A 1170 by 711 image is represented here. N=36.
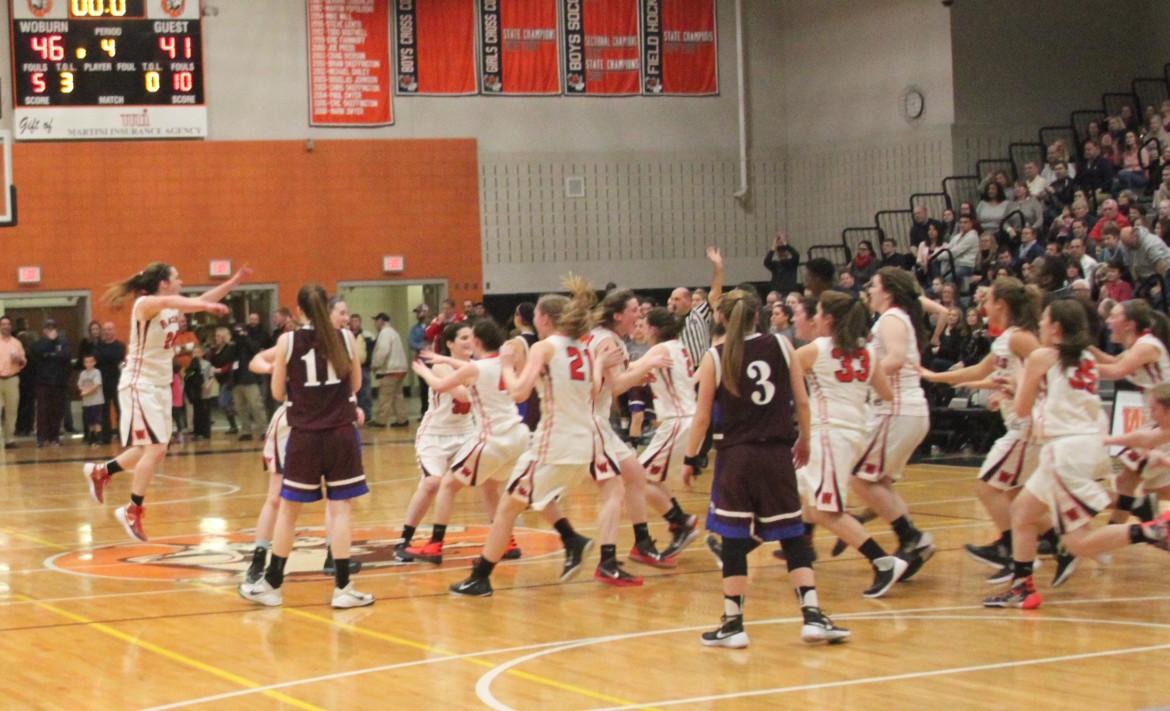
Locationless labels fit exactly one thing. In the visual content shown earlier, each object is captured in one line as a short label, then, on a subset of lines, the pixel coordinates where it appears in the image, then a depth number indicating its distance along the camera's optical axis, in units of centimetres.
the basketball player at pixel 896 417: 867
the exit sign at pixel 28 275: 2256
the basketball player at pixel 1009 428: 839
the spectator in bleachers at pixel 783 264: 2288
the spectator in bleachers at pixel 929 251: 2066
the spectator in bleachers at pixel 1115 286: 1579
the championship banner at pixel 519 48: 2494
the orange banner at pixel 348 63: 2400
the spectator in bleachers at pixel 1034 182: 2081
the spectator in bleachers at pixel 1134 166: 1988
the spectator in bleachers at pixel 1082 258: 1689
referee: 1553
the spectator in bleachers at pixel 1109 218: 1767
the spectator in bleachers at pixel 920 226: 2138
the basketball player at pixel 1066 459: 769
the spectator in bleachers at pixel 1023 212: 2036
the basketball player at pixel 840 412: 825
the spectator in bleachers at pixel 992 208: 2097
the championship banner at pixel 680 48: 2584
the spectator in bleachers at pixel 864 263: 2198
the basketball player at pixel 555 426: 851
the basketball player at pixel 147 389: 1059
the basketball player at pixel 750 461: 700
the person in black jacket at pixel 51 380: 2136
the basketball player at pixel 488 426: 940
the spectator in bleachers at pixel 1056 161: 2102
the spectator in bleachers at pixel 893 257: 2130
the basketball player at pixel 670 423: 973
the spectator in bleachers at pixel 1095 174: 2019
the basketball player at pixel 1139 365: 866
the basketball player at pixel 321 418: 812
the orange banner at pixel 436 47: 2442
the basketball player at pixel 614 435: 882
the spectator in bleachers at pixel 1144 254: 1673
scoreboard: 2205
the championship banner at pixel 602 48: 2542
